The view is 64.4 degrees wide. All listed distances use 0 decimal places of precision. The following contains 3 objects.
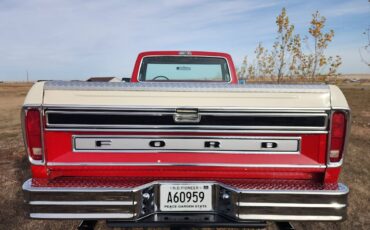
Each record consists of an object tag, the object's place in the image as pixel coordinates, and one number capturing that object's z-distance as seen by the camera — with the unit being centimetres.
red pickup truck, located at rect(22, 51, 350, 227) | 222
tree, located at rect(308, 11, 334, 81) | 1316
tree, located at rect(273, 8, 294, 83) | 1509
